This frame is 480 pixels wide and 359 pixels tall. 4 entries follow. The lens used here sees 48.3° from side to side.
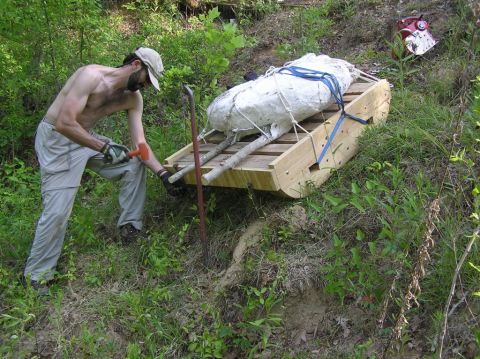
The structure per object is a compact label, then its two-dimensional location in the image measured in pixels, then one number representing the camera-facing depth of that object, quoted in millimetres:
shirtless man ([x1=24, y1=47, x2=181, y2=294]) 3906
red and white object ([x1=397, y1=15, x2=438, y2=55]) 5047
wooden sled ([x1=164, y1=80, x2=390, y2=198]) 3424
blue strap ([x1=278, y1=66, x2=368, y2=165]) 3760
